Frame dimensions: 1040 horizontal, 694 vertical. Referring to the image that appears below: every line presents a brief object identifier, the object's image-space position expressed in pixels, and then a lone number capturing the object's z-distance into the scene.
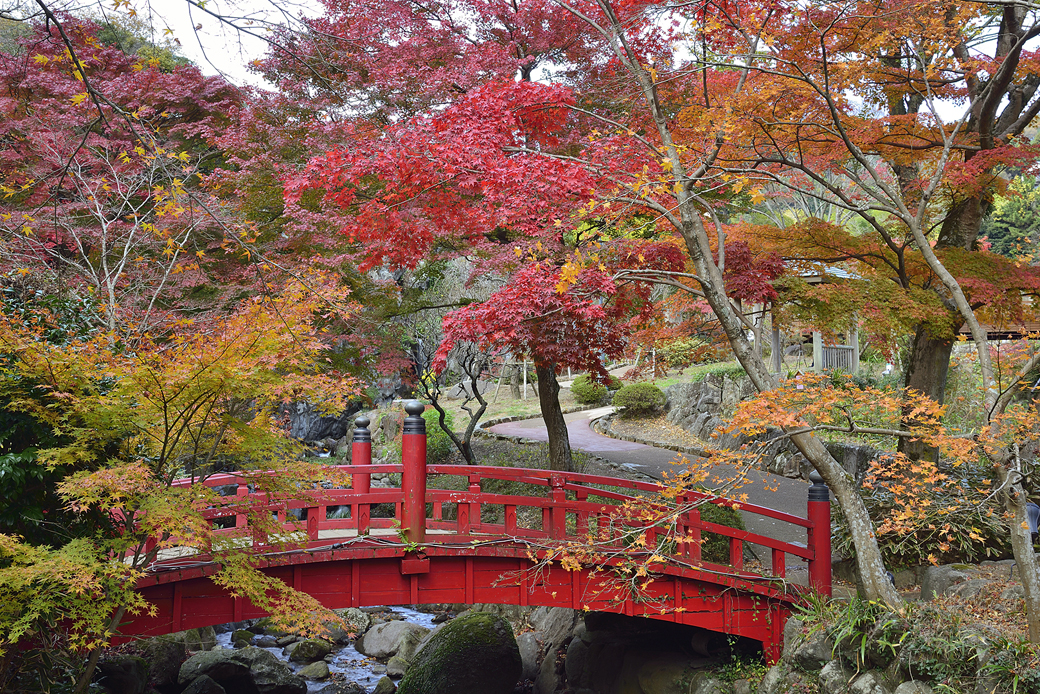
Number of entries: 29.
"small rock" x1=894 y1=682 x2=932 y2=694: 5.89
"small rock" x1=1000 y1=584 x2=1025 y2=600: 6.92
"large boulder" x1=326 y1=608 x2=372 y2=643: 11.73
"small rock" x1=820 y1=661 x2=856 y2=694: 6.55
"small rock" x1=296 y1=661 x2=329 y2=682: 10.23
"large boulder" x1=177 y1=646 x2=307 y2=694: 9.36
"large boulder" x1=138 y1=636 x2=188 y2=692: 9.30
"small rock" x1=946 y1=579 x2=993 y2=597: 7.27
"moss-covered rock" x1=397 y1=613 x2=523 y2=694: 9.02
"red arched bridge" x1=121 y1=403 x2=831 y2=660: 6.76
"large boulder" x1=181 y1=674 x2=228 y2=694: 8.91
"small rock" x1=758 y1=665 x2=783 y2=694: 7.20
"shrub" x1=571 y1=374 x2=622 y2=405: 24.12
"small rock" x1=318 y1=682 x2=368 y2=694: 9.73
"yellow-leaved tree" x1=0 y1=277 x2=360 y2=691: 5.25
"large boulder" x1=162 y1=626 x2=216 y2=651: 10.67
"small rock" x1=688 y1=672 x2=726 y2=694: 7.83
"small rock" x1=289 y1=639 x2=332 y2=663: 10.95
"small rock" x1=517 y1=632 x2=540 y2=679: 10.23
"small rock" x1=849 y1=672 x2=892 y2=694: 6.25
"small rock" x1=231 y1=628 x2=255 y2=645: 11.62
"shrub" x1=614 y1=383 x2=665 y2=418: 19.86
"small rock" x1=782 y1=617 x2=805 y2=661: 7.29
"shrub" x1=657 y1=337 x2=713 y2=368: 19.06
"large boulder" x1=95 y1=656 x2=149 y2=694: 8.12
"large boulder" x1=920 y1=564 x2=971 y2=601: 7.88
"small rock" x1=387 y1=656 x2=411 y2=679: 10.25
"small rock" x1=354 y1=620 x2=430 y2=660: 11.02
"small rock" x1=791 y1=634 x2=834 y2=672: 6.89
